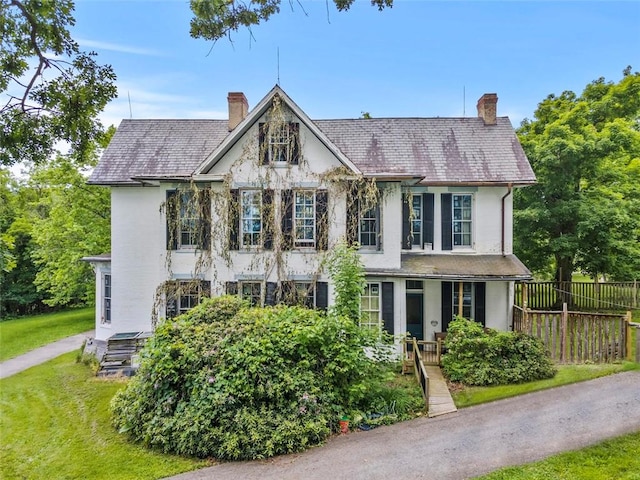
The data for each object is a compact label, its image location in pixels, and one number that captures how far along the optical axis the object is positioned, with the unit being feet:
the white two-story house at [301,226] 41.83
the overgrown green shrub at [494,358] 32.58
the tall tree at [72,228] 65.41
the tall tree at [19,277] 88.22
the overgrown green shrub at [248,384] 25.08
